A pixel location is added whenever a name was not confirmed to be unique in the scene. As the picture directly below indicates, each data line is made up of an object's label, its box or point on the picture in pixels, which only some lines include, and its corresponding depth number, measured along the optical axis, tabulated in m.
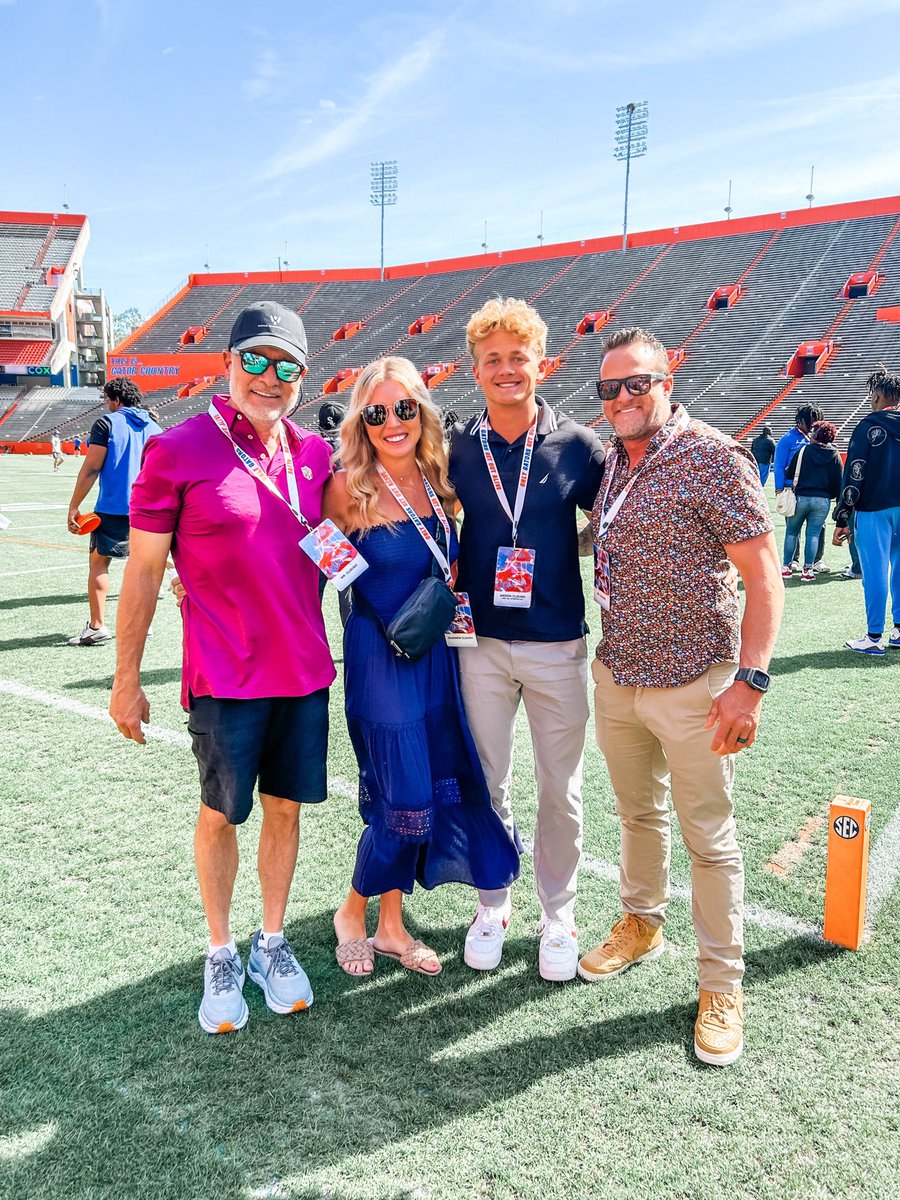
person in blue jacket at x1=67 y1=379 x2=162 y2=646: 5.92
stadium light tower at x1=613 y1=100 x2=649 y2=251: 47.69
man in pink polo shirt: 2.08
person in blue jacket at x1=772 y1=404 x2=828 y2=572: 8.47
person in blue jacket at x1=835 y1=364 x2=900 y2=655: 5.72
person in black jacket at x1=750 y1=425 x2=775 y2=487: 13.15
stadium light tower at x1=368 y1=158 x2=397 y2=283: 57.25
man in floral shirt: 2.08
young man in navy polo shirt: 2.42
